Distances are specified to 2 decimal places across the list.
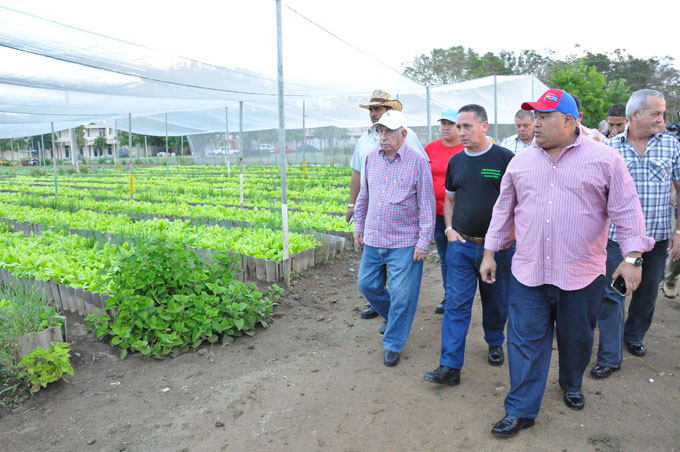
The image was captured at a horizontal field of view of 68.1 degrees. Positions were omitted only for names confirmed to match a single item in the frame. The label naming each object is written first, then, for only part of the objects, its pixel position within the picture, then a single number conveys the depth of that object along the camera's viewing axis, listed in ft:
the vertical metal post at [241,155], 31.00
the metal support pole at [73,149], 81.86
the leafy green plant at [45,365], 10.57
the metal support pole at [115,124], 66.22
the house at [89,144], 210.79
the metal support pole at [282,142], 15.47
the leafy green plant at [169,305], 12.42
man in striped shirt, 7.89
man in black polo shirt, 10.47
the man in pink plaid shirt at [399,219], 11.32
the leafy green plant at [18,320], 10.68
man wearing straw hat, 13.62
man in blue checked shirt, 10.55
